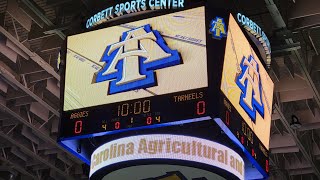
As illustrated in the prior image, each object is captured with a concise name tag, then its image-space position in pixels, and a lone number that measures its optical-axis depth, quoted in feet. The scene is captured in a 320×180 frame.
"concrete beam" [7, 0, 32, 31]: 37.09
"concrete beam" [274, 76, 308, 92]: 42.42
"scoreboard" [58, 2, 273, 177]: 26.32
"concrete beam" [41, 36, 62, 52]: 40.04
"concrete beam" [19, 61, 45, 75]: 42.60
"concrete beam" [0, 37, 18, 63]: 39.82
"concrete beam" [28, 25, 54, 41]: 40.16
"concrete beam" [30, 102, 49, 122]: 47.16
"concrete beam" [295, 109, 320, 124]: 46.62
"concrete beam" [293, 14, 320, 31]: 35.22
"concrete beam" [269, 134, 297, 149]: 49.02
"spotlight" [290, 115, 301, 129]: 43.45
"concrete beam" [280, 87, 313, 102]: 43.14
